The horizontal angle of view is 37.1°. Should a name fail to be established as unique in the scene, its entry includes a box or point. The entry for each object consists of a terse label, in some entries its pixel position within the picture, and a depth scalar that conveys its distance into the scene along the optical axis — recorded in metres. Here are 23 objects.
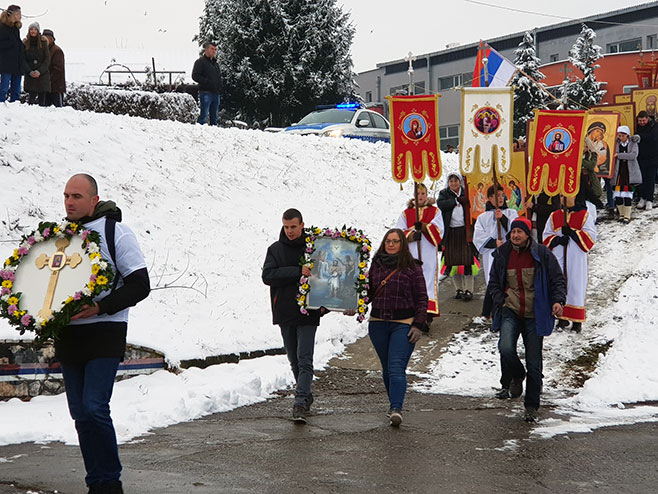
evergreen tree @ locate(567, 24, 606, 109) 45.44
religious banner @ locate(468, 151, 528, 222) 14.33
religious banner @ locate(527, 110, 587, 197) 12.76
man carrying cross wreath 5.62
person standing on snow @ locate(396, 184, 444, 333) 12.95
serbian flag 16.42
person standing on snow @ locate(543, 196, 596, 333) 12.52
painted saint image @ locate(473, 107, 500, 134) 13.62
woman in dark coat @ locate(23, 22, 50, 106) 17.06
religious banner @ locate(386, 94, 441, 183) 13.09
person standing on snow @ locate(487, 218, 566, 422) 9.02
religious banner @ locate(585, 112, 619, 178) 18.59
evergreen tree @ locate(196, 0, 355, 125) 37.25
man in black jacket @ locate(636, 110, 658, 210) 19.20
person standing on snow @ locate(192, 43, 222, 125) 19.95
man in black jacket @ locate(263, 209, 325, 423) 8.80
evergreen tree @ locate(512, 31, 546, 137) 45.28
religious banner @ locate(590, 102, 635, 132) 20.34
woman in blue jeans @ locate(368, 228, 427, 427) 8.52
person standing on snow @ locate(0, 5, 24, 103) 16.22
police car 24.59
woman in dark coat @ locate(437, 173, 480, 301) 14.56
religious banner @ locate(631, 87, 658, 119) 20.05
